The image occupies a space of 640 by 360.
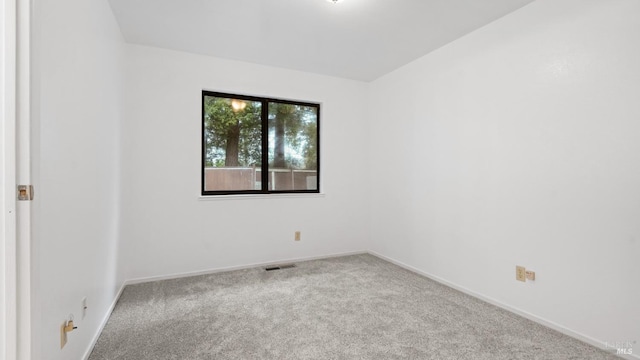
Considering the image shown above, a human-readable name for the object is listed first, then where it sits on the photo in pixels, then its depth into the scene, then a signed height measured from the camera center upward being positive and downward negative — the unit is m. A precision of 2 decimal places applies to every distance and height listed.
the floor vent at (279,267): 3.40 -1.03
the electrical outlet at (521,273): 2.28 -0.74
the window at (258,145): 3.38 +0.46
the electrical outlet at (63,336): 1.36 -0.74
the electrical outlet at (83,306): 1.63 -0.71
